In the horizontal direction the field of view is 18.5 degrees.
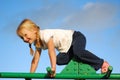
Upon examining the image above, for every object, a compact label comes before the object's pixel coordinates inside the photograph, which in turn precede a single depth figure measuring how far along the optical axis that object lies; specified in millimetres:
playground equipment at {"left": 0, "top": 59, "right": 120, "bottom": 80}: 3598
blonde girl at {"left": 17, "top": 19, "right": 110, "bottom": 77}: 4004
